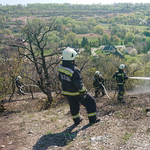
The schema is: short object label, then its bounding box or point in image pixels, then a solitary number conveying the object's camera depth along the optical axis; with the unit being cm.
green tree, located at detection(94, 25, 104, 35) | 12528
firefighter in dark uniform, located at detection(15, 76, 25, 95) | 1116
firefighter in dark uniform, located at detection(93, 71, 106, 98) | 945
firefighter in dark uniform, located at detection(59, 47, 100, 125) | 455
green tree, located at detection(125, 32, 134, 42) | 10226
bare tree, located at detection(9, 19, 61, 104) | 830
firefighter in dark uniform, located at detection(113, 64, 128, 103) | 772
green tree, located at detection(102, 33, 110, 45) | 10024
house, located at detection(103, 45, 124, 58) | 7549
